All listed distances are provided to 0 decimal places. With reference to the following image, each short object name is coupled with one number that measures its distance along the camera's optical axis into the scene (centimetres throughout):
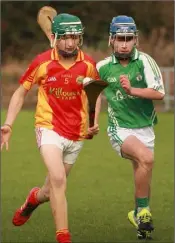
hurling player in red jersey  1994
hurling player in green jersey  2042
